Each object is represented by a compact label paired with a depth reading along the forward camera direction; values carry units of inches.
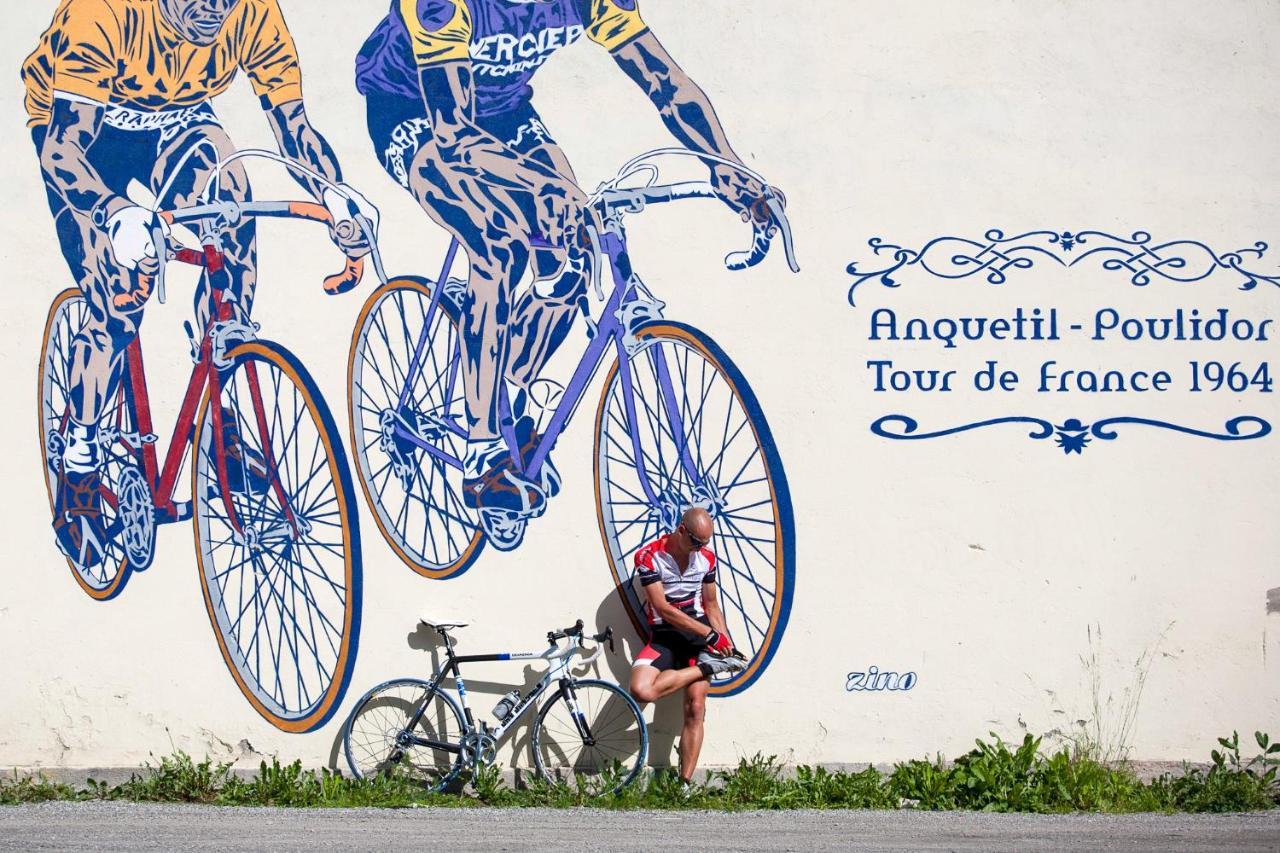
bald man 551.8
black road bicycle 561.0
